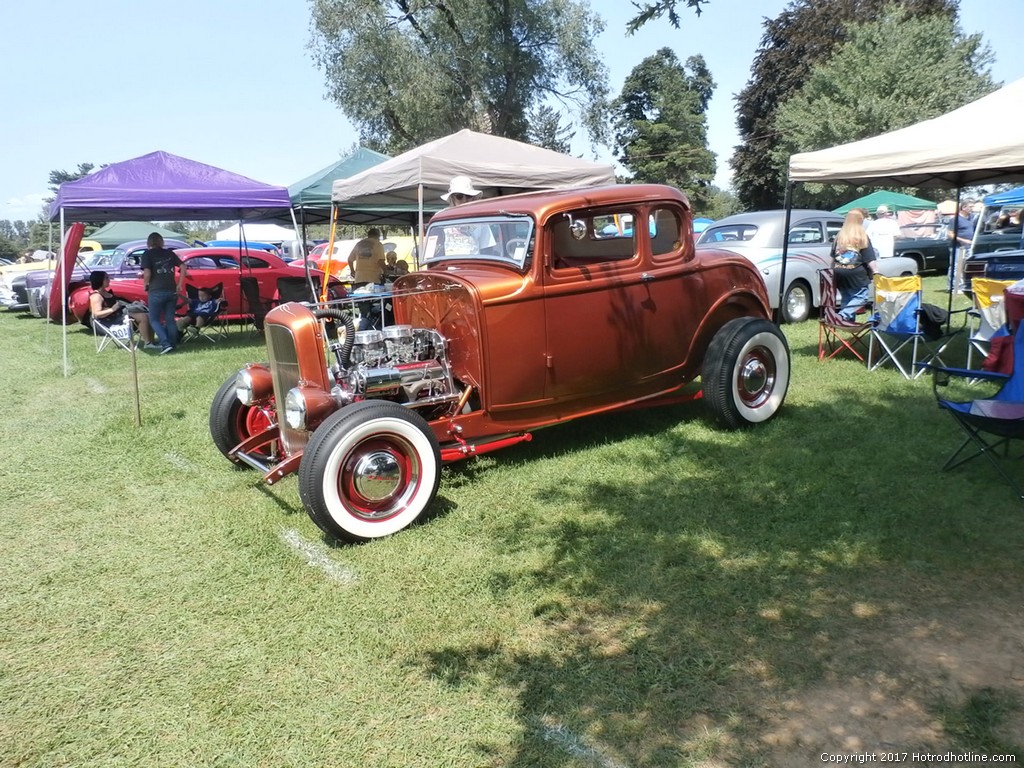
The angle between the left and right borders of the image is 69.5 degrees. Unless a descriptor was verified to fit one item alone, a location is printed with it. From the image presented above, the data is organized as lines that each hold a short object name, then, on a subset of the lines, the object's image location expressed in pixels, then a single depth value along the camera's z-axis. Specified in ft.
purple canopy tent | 31.30
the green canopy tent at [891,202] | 75.20
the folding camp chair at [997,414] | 13.09
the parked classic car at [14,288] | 60.44
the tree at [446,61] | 80.28
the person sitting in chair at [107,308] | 37.73
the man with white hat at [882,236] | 40.65
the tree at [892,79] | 91.40
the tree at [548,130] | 91.91
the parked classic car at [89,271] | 45.56
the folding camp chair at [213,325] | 38.55
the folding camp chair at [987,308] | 22.61
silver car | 35.22
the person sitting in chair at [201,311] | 37.73
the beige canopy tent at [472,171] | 28.76
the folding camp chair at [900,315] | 23.18
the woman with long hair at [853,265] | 26.02
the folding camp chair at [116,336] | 36.16
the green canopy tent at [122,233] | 93.20
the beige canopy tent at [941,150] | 20.12
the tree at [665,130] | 156.66
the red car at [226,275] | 42.68
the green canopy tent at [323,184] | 38.29
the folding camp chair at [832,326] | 25.75
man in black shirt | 35.17
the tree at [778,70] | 110.93
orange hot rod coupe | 13.42
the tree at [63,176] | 272.31
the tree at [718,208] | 163.37
